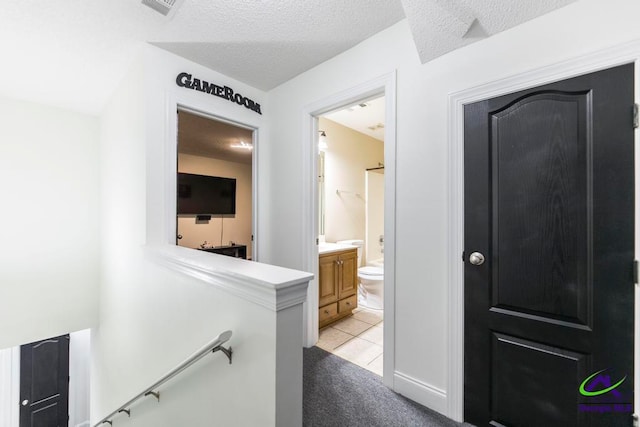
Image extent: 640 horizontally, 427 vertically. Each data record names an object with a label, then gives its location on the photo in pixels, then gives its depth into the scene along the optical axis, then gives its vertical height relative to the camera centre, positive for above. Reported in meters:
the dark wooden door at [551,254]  1.18 -0.20
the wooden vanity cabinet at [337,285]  2.82 -0.82
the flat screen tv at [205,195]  3.52 +0.26
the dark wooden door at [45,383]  4.12 -2.73
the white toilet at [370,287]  3.54 -1.01
